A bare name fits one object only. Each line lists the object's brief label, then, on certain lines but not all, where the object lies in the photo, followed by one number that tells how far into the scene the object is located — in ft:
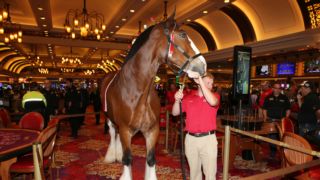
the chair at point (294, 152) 9.07
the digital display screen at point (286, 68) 40.39
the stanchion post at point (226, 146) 7.14
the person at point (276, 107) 19.37
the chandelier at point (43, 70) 101.50
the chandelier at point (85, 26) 27.43
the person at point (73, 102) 26.12
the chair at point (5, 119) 16.80
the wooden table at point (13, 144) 7.90
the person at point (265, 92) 21.77
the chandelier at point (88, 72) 111.06
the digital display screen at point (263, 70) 45.24
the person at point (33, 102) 19.81
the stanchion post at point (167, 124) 19.66
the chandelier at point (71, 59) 67.56
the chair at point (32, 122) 14.43
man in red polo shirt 8.95
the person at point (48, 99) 23.93
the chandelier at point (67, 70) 105.94
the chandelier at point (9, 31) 31.12
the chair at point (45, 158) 9.32
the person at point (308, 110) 18.34
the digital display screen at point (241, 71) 19.45
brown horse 8.13
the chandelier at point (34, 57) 68.55
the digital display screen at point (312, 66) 36.16
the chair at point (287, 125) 13.31
